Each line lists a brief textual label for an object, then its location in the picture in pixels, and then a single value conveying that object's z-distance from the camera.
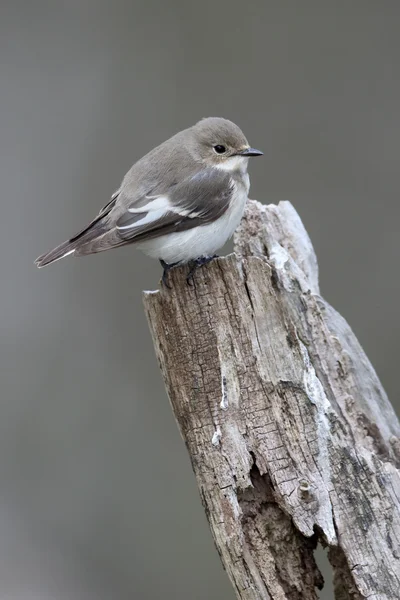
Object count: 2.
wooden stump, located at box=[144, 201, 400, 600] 6.74
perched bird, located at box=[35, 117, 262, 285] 8.14
